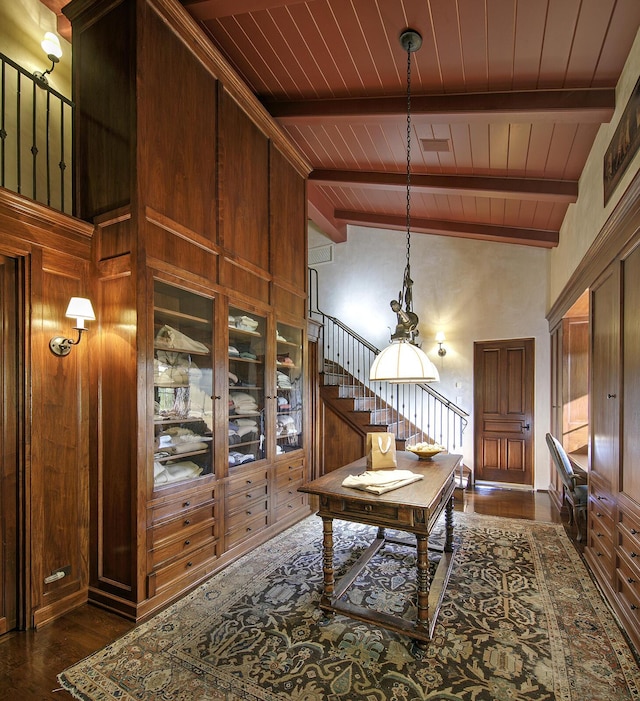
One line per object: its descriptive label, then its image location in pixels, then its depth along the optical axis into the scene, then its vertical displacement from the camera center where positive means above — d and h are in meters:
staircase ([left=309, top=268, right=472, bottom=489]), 5.71 -0.83
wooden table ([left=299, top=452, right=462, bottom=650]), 2.24 -1.00
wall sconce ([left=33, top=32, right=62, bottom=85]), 3.23 +2.43
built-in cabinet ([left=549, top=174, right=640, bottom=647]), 2.39 -0.41
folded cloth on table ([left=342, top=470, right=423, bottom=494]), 2.42 -0.83
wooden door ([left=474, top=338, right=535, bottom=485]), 6.11 -0.95
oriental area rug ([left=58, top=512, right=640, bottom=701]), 1.93 -1.64
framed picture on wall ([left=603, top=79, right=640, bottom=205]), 2.41 +1.34
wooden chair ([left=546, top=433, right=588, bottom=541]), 3.66 -1.29
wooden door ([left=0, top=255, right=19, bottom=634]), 2.35 -0.59
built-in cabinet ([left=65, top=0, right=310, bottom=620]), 2.58 +0.35
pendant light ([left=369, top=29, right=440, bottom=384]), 2.74 -0.05
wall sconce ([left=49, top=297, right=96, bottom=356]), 2.44 +0.18
